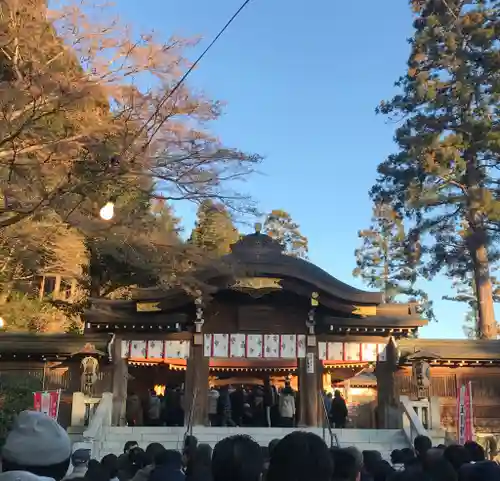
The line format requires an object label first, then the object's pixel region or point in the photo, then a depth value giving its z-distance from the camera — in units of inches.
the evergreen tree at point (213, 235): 1171.9
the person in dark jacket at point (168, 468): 144.4
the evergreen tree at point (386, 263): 1384.1
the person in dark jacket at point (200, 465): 145.6
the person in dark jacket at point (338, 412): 634.2
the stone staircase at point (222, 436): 530.3
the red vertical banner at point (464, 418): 546.3
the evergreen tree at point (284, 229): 1617.9
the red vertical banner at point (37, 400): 522.9
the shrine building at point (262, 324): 629.9
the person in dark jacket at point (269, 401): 638.5
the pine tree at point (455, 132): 894.4
